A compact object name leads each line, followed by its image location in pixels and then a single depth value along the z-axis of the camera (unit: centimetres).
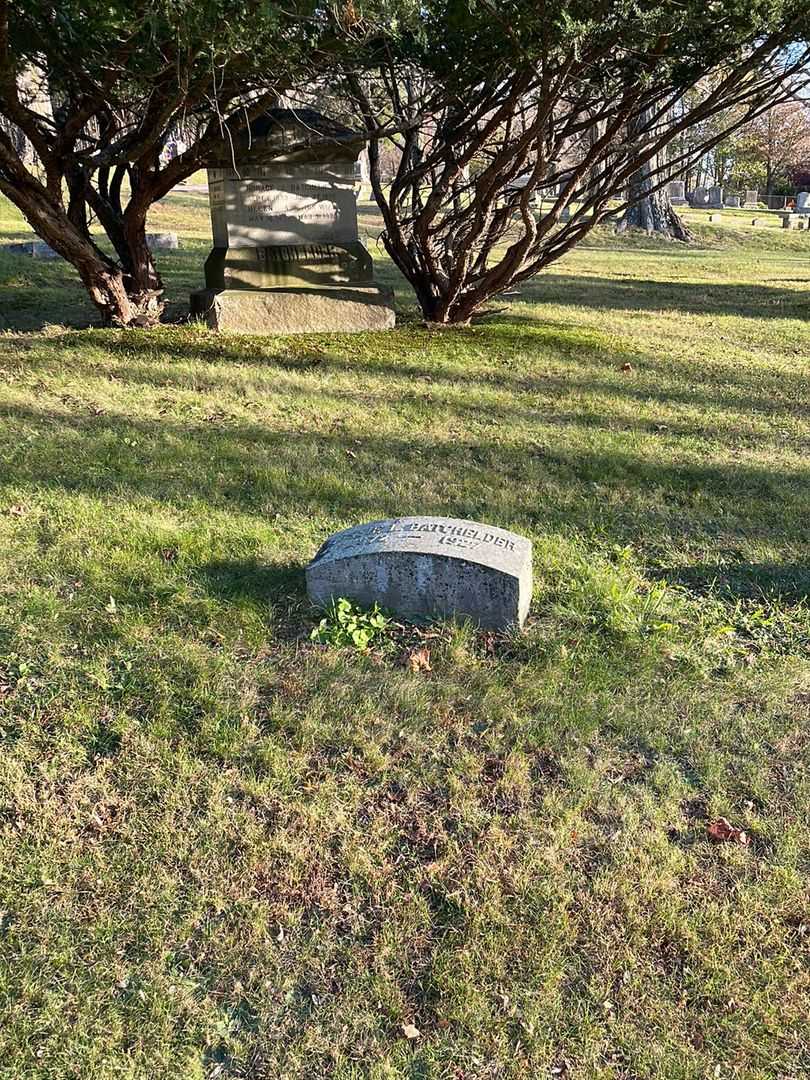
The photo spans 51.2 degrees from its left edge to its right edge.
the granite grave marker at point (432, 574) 358
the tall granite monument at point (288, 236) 902
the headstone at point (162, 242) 1546
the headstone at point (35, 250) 1297
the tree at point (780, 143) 4238
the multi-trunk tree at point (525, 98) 702
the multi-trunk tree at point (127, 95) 583
